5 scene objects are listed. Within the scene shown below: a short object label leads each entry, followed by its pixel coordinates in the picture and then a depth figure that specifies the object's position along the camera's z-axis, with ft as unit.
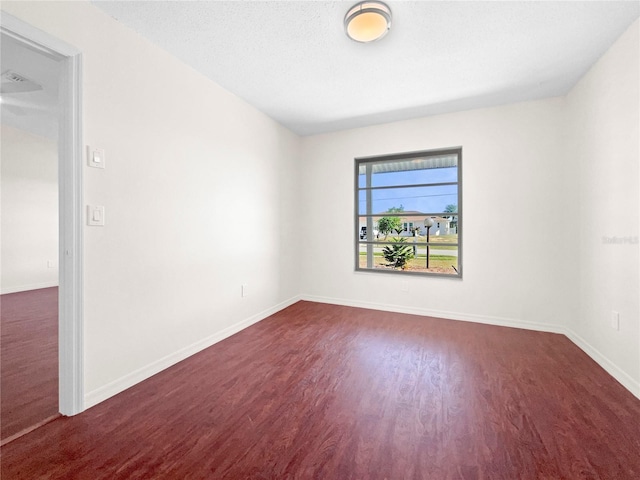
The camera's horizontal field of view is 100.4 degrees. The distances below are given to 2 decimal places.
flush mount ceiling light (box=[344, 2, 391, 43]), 5.64
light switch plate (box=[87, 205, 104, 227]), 5.63
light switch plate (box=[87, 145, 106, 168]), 5.62
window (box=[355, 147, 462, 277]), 11.60
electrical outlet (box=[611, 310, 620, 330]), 6.79
